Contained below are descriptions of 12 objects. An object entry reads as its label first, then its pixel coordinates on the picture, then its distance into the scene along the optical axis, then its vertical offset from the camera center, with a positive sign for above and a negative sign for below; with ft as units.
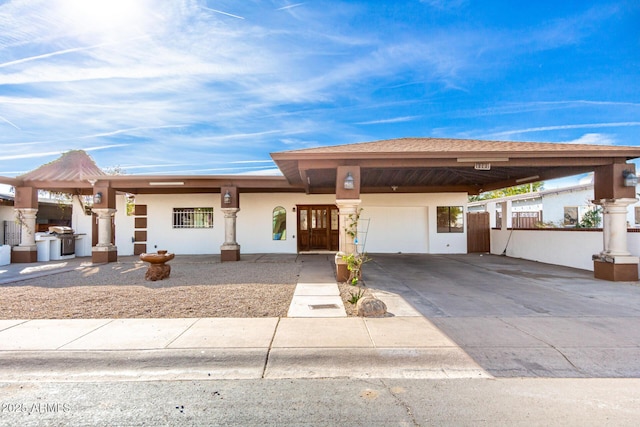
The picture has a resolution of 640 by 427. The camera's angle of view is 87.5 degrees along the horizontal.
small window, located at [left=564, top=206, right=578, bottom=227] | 56.13 -0.15
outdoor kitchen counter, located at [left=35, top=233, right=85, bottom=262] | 46.19 -4.19
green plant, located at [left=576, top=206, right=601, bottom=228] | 46.80 -0.71
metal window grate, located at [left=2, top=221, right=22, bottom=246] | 52.75 -2.48
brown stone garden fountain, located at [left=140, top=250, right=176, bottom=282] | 28.96 -4.29
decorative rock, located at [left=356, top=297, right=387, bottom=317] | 18.39 -5.13
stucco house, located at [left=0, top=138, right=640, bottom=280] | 28.37 +2.38
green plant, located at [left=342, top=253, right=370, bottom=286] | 26.58 -4.14
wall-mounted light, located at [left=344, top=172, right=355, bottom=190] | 27.91 +2.71
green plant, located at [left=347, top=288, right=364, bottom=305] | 20.58 -5.18
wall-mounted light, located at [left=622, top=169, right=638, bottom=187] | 27.91 +2.99
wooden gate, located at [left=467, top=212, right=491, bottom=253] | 54.08 -2.84
